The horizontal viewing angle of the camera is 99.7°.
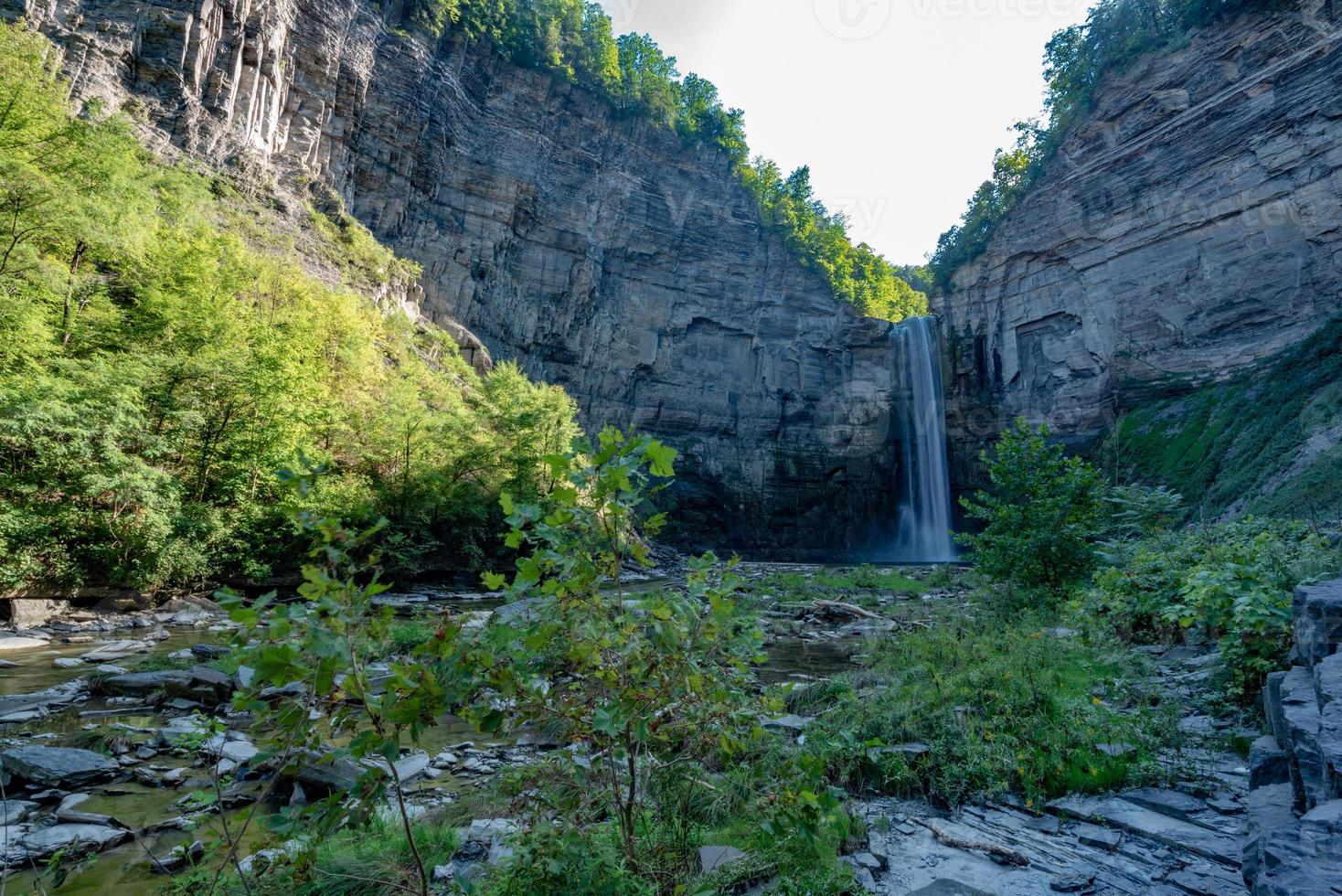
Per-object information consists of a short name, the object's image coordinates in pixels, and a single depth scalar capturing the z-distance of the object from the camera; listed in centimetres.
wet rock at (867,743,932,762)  438
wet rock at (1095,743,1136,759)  401
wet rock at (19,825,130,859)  340
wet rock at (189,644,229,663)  789
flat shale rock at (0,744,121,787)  426
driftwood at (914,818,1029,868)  312
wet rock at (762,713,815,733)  544
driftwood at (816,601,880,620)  1311
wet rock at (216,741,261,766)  485
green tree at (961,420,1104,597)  1050
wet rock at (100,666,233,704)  638
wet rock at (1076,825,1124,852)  316
